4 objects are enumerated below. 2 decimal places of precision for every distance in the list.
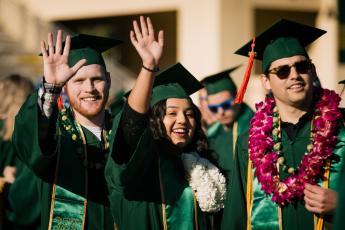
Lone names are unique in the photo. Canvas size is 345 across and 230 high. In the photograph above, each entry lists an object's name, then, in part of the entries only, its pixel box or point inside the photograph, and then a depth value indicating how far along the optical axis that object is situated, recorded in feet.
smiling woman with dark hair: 25.95
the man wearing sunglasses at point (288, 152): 26.30
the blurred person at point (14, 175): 36.06
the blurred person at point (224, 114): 46.96
